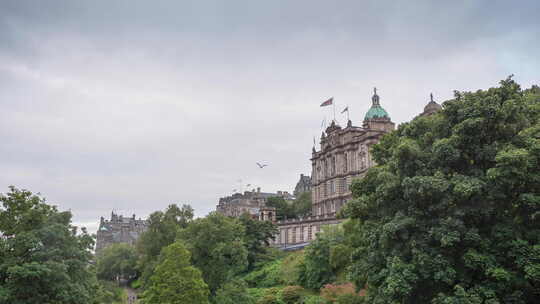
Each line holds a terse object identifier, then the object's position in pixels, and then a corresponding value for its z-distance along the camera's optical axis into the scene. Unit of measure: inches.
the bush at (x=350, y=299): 1362.3
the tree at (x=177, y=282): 1572.3
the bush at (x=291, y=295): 2005.8
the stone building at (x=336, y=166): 3093.0
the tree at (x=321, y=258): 1968.5
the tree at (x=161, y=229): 2508.6
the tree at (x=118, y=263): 3913.9
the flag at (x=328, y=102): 3206.2
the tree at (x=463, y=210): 887.1
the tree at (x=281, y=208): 4197.6
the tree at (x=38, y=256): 1253.7
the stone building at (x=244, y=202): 5585.6
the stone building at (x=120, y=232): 7253.9
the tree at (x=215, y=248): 2031.3
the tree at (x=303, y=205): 4079.7
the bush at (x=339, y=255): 1805.4
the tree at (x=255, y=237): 2755.9
